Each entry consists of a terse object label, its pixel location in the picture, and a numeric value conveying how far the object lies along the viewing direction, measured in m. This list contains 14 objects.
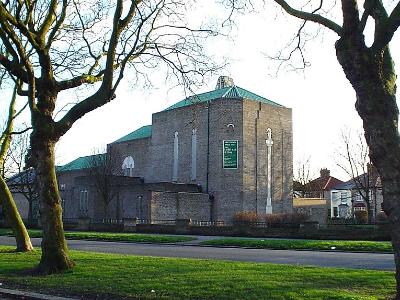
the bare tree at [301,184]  82.88
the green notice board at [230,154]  57.78
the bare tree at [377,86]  8.36
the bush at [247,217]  42.28
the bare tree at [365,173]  54.09
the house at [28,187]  60.75
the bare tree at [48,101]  13.66
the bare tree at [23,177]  58.72
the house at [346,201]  90.76
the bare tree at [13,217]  20.09
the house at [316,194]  67.56
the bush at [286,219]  41.43
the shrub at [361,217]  59.58
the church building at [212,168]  55.97
